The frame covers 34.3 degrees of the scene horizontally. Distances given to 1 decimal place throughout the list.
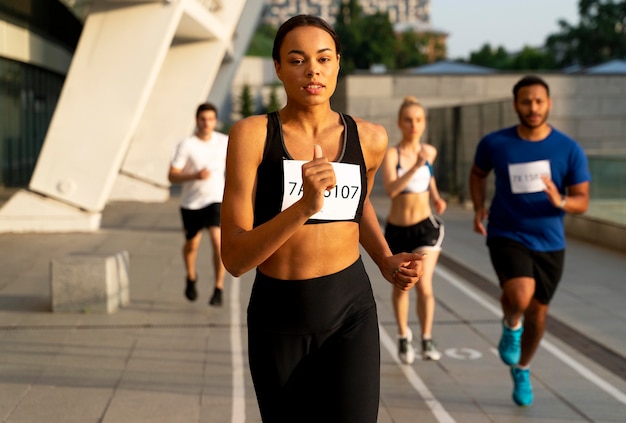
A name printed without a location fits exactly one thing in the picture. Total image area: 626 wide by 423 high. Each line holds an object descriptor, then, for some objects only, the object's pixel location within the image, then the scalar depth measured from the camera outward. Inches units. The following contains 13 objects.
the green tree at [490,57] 4714.1
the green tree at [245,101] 3373.5
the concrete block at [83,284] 376.2
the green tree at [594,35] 3518.7
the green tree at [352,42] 4200.3
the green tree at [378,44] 4232.3
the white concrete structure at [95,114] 660.7
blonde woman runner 295.3
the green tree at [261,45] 4425.7
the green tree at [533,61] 3843.5
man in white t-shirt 396.2
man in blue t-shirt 244.8
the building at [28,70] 888.3
